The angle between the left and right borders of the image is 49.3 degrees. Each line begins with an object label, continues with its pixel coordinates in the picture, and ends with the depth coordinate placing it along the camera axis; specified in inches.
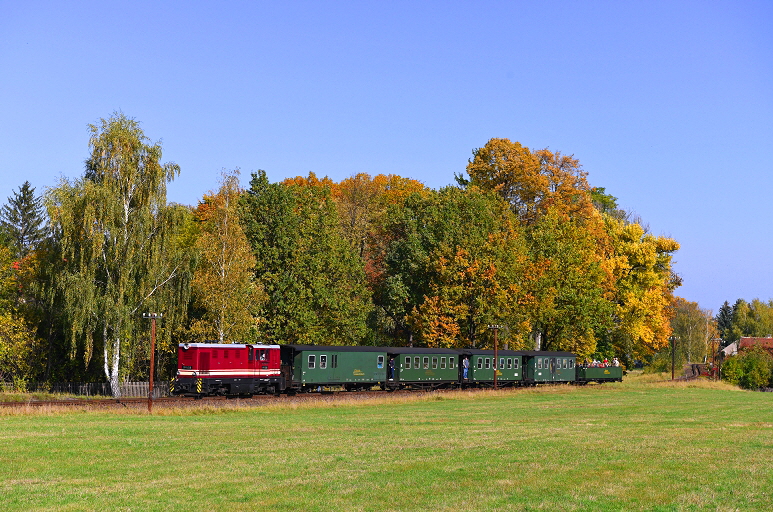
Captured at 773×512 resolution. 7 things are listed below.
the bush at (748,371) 3902.6
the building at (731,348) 6426.2
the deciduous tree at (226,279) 2236.7
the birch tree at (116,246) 2029.9
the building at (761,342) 4821.4
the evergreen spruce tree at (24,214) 3986.2
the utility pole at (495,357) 2442.7
